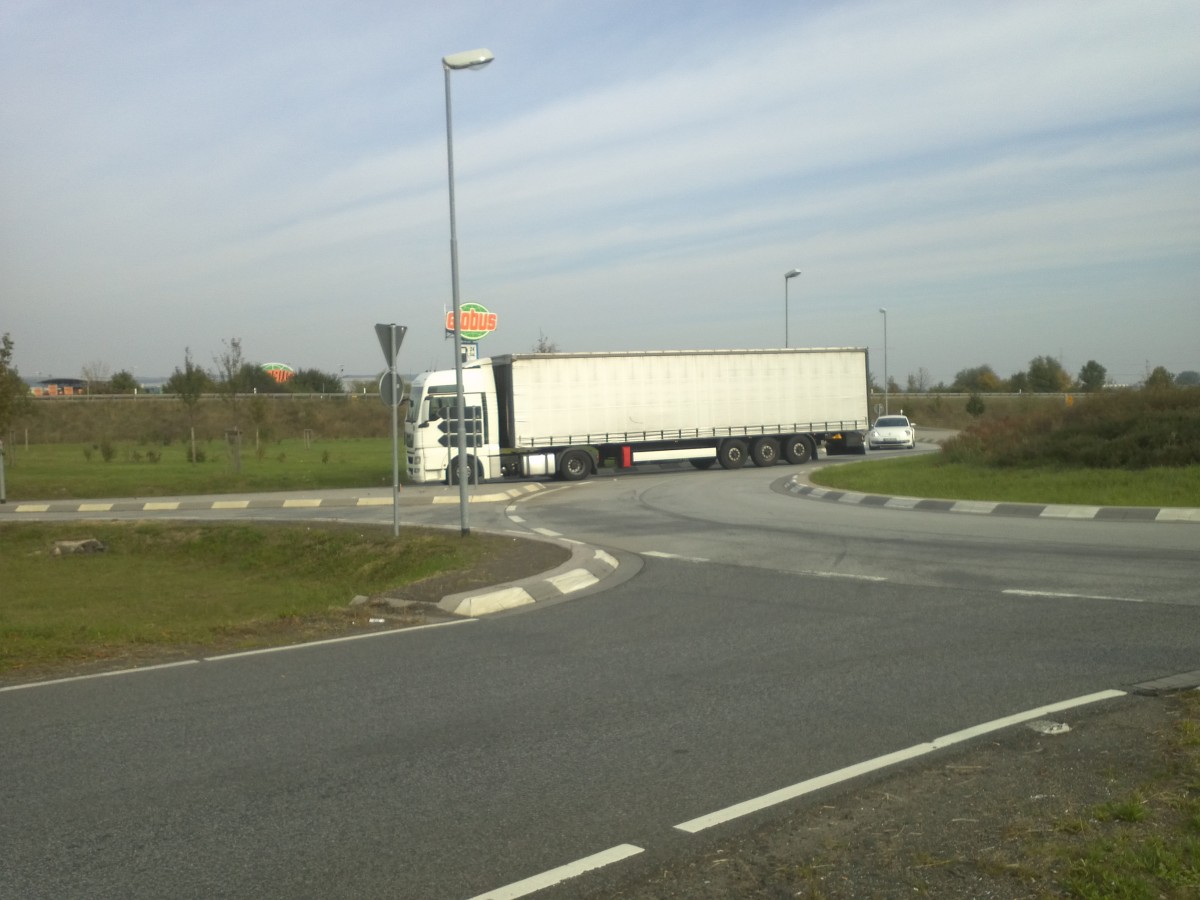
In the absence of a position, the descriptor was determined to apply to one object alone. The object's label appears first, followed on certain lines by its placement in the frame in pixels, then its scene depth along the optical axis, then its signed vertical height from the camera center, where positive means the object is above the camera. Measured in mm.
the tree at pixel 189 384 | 36844 +1714
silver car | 44969 -851
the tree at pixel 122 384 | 83025 +4032
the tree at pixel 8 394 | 28891 +1248
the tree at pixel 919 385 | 102562 +2539
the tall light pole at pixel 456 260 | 15562 +2445
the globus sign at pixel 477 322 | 44062 +4210
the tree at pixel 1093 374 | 80062 +2345
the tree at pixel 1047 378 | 84638 +2306
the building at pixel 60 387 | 82012 +4600
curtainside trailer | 30645 +296
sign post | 15523 +954
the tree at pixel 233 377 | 36000 +1903
